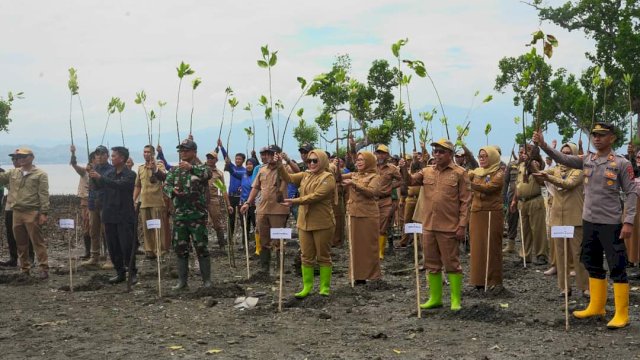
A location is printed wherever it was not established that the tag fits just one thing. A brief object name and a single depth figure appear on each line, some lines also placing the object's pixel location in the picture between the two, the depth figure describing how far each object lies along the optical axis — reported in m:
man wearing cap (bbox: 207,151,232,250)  12.97
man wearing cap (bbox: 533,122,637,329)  6.99
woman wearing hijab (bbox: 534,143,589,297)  8.45
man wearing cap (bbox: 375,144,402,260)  11.14
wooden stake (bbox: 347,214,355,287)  9.45
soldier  9.18
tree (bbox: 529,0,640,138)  26.44
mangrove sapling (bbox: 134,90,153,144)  9.91
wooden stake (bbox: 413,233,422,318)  7.51
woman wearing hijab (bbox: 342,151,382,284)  9.62
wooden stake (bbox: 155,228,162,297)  8.90
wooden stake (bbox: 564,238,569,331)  6.96
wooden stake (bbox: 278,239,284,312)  8.02
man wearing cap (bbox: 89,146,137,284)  10.28
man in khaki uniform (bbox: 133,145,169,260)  11.97
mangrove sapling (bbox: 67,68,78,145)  9.50
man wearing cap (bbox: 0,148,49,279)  10.69
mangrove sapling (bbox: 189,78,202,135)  9.42
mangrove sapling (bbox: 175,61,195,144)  8.80
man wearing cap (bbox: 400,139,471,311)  7.78
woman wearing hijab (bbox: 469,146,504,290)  8.83
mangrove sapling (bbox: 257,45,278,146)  8.57
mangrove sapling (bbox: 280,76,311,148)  8.34
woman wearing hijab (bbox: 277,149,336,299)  8.64
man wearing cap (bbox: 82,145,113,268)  12.02
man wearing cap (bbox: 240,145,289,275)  10.51
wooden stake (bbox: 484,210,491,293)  8.86
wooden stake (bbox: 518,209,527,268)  11.24
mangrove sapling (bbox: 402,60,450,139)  8.33
